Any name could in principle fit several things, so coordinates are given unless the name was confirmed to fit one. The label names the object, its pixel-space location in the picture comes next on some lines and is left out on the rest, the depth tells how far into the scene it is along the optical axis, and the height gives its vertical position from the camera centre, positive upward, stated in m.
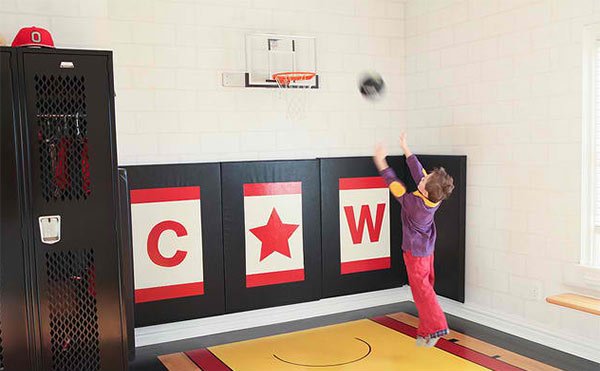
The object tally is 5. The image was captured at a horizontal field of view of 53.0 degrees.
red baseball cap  3.30 +0.62
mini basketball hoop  5.41 +0.44
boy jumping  4.36 -0.78
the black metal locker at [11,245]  3.21 -0.51
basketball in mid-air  5.84 +0.55
